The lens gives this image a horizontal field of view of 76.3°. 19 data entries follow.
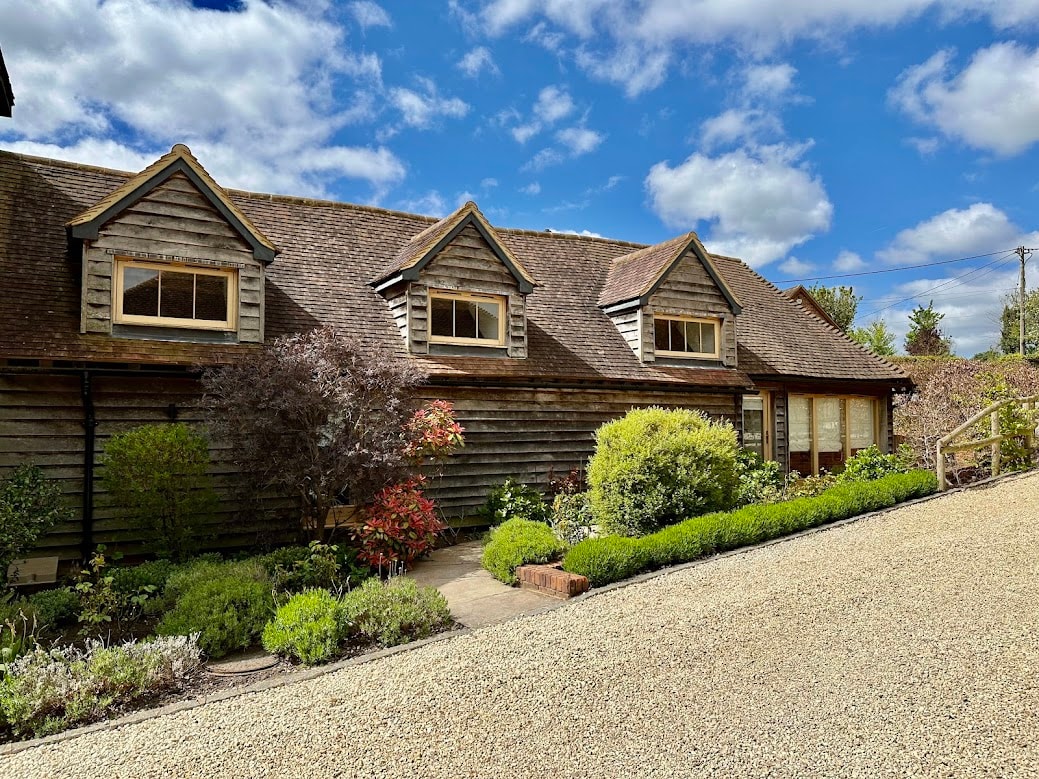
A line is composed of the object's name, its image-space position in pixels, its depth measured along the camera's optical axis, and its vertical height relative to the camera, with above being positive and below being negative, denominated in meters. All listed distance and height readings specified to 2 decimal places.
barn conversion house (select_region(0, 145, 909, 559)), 9.47 +1.79
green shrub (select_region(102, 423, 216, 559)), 8.65 -0.78
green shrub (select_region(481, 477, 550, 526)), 11.66 -1.51
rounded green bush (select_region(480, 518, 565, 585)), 8.33 -1.68
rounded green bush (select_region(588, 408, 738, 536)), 9.52 -0.76
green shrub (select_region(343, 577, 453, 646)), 6.25 -1.88
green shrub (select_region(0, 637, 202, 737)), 4.72 -2.00
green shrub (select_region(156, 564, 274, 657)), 6.04 -1.86
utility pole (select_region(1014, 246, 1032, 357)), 39.16 +6.63
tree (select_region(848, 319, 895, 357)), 46.53 +5.96
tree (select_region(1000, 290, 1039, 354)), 42.75 +6.54
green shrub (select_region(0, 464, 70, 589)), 7.50 -1.10
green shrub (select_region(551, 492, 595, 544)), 9.99 -1.59
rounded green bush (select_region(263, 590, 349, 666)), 5.81 -1.91
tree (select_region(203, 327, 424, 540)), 8.49 -0.02
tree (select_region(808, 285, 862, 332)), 49.62 +8.82
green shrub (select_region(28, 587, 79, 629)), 6.57 -1.93
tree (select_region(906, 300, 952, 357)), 43.44 +5.72
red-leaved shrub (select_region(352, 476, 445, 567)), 8.86 -1.46
